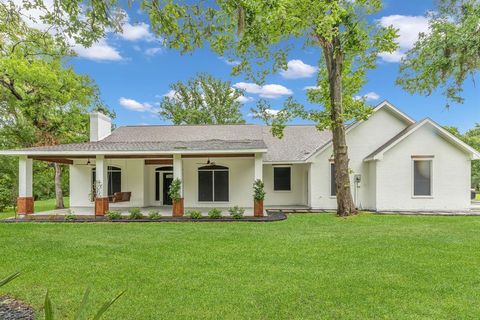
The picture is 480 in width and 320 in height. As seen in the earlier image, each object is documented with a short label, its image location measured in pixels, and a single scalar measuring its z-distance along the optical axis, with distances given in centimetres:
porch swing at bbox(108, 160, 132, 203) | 1591
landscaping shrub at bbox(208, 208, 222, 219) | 1308
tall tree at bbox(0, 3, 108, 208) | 1622
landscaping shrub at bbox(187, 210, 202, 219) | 1302
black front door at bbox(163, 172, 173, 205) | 1792
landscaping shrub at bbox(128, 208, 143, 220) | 1303
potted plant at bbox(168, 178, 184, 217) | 1354
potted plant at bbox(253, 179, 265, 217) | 1327
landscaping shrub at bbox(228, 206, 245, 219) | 1293
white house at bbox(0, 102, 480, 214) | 1403
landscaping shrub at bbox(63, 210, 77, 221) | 1289
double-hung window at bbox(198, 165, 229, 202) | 1720
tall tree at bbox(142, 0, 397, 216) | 1238
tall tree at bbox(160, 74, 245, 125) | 3797
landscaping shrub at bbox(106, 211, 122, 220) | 1309
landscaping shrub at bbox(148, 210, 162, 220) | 1294
